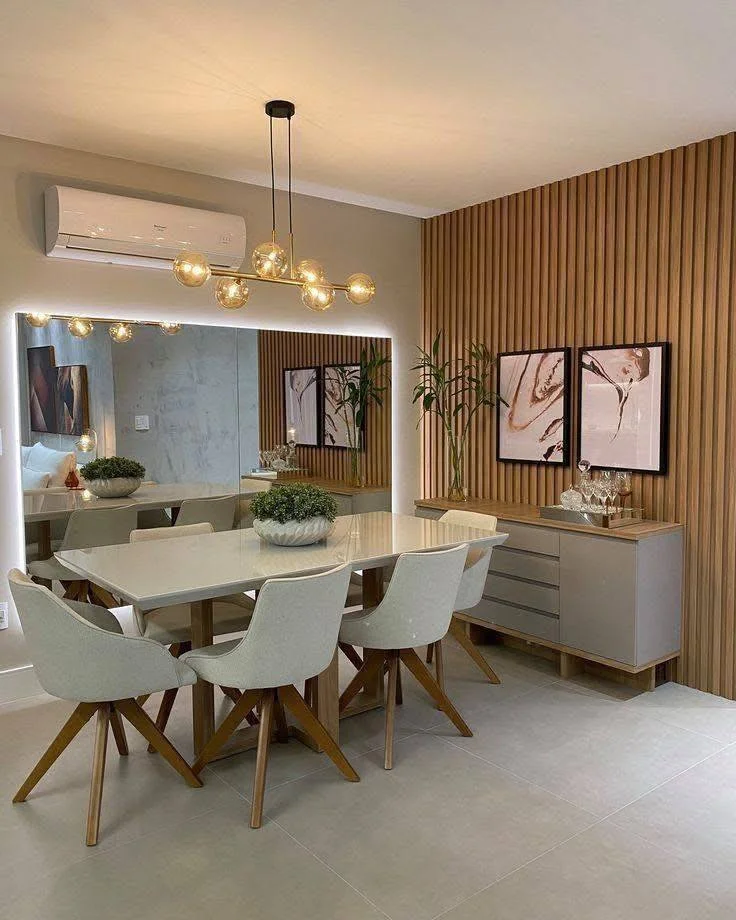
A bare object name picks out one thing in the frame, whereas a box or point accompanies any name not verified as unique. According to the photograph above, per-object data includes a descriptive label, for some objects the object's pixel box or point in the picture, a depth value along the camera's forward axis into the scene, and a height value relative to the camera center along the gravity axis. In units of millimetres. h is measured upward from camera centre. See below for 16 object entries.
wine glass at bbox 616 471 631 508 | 4113 -453
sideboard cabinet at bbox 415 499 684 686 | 3811 -990
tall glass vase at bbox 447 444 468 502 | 4988 -528
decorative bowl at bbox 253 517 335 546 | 3357 -558
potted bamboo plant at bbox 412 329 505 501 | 5008 +64
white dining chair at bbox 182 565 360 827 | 2637 -889
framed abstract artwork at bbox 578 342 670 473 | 4031 -35
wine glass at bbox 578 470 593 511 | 4117 -478
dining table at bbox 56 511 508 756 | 2736 -634
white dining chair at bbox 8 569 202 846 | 2545 -877
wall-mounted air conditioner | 3732 +892
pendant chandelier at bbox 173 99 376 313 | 3117 +540
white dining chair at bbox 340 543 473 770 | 3068 -859
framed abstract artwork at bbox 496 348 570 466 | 4531 -40
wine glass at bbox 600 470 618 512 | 4051 -459
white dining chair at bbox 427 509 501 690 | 3639 -862
